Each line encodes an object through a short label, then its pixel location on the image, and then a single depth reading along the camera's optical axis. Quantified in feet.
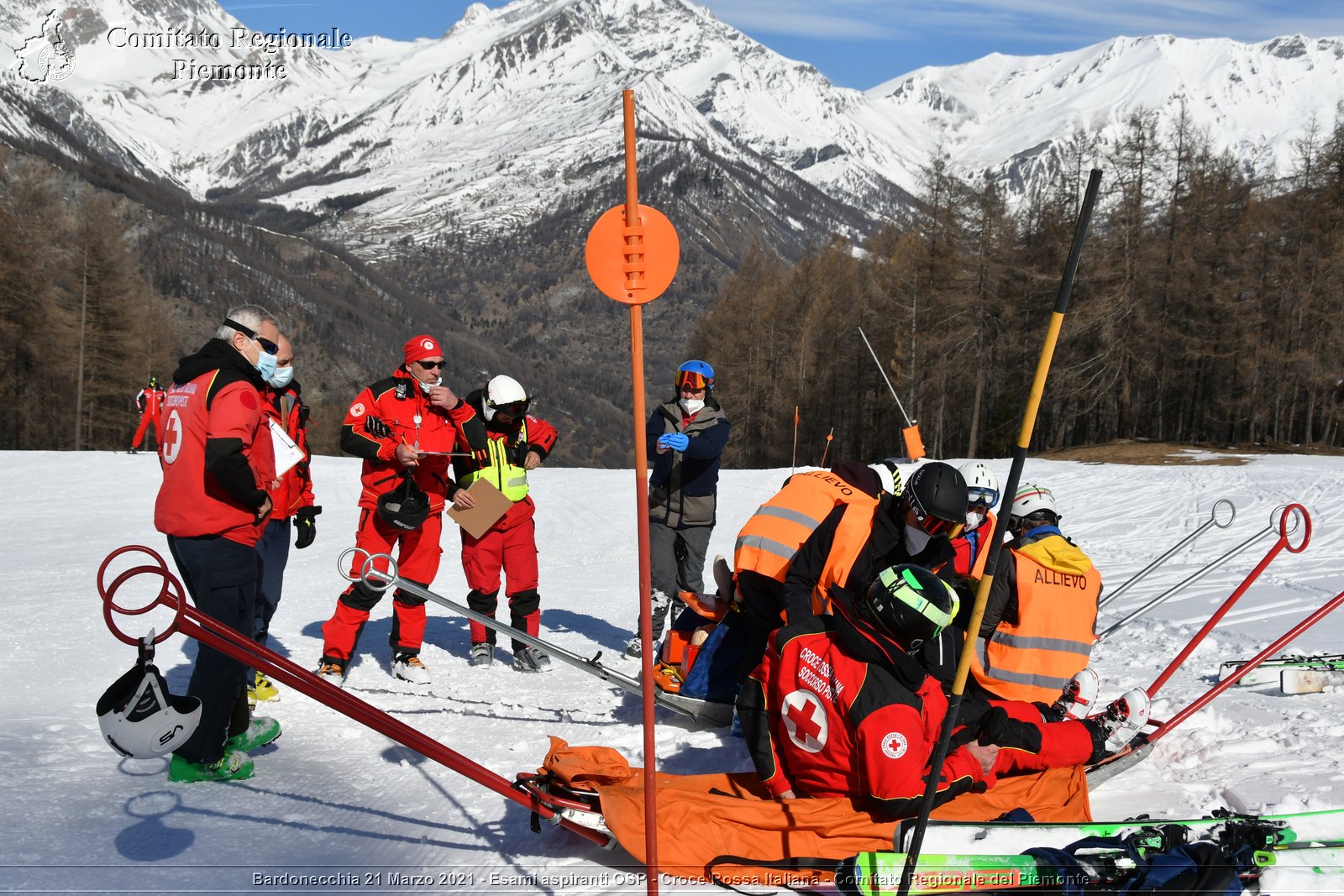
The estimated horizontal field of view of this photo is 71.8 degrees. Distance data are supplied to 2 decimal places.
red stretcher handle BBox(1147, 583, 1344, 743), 14.08
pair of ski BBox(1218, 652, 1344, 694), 16.74
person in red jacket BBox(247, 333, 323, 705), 17.34
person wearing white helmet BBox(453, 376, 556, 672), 20.17
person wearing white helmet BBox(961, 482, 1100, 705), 14.17
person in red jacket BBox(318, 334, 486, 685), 18.66
